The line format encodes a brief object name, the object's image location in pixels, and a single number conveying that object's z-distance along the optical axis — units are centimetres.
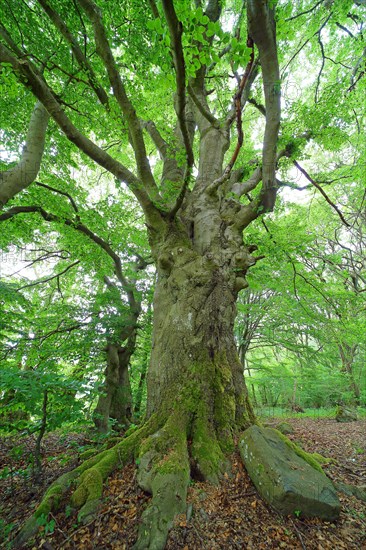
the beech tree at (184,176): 229
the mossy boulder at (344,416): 928
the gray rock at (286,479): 202
